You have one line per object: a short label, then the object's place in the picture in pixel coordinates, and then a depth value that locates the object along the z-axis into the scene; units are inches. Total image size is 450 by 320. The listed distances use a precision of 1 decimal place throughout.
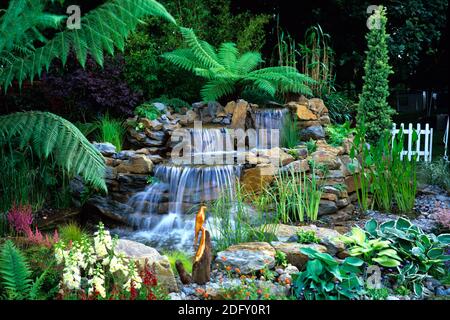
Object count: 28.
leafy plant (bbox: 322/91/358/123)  313.7
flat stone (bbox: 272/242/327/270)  151.3
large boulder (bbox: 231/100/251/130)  287.3
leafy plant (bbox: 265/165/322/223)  201.5
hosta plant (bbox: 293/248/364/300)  128.9
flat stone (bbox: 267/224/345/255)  159.5
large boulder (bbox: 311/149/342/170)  228.5
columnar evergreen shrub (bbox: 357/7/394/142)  268.1
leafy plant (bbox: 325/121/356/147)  256.8
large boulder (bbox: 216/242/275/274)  144.6
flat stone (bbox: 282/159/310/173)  221.6
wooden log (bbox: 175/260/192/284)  137.7
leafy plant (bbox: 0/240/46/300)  120.0
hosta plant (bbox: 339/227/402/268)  143.6
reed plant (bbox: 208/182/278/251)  169.6
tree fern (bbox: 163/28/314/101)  295.0
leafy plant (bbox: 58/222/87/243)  170.2
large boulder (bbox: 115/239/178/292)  134.9
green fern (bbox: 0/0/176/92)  160.9
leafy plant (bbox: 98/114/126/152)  257.4
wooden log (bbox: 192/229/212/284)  137.5
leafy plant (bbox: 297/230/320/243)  162.9
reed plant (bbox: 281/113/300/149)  260.4
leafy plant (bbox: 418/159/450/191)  247.0
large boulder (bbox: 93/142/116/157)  246.1
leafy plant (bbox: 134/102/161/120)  276.5
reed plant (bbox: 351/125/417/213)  216.5
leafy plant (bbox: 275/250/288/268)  148.2
